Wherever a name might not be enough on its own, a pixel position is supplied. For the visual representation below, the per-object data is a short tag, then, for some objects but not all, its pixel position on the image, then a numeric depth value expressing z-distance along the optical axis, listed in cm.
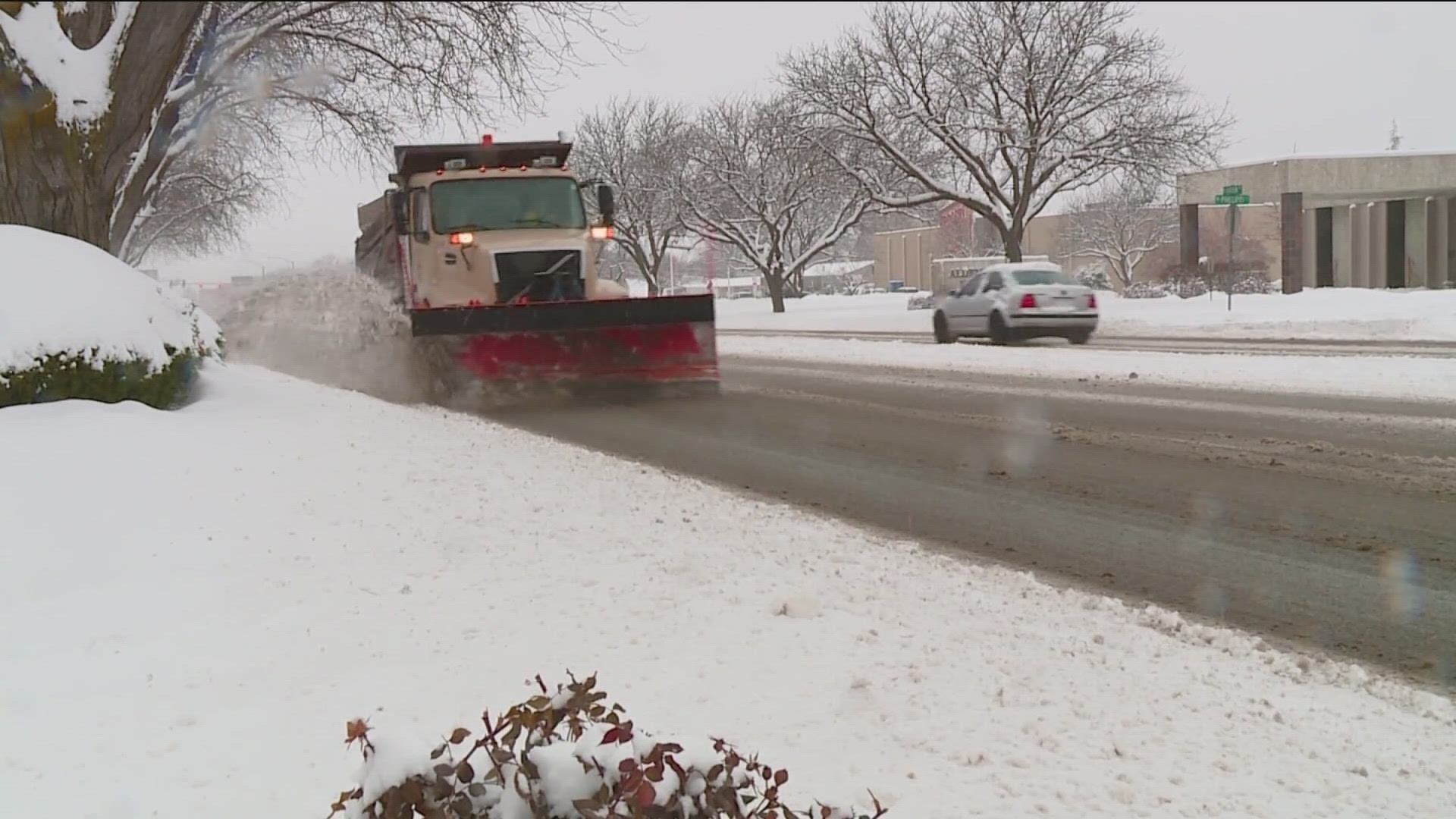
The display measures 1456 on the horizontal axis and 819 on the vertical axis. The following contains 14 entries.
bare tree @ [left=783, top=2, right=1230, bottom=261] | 3075
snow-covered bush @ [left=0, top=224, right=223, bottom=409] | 691
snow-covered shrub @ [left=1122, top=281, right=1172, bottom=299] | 4175
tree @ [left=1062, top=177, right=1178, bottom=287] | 7675
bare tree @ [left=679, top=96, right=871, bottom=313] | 4366
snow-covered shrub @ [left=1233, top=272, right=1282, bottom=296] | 4000
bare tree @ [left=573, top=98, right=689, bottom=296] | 4894
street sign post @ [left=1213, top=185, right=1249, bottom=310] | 2277
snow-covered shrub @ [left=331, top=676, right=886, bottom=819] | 211
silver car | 2005
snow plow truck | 1274
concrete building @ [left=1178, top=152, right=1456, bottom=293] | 3488
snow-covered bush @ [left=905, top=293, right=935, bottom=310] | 4431
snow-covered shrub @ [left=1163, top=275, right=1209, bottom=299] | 3750
